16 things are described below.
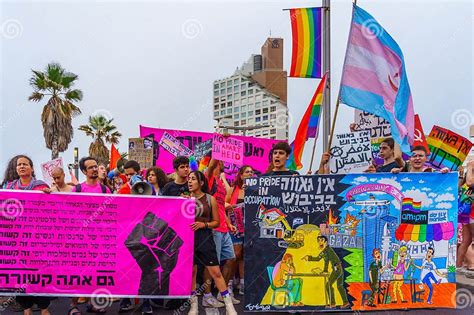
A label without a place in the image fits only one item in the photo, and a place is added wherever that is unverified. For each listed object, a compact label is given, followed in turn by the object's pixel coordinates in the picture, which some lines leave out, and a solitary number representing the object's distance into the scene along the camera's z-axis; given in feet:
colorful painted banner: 17.80
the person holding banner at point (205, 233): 18.06
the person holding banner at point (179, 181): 19.15
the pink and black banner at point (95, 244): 17.13
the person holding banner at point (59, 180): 18.21
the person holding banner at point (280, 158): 19.03
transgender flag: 19.60
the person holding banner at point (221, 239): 19.15
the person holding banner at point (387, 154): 20.80
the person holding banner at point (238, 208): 21.30
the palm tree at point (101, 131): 138.63
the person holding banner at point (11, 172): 18.52
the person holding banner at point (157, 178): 21.45
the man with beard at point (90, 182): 18.43
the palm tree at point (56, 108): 96.89
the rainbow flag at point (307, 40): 26.08
